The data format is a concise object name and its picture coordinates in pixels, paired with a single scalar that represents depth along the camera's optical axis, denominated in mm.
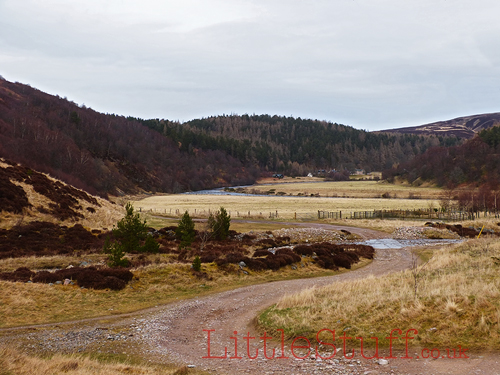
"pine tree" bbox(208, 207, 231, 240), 39469
